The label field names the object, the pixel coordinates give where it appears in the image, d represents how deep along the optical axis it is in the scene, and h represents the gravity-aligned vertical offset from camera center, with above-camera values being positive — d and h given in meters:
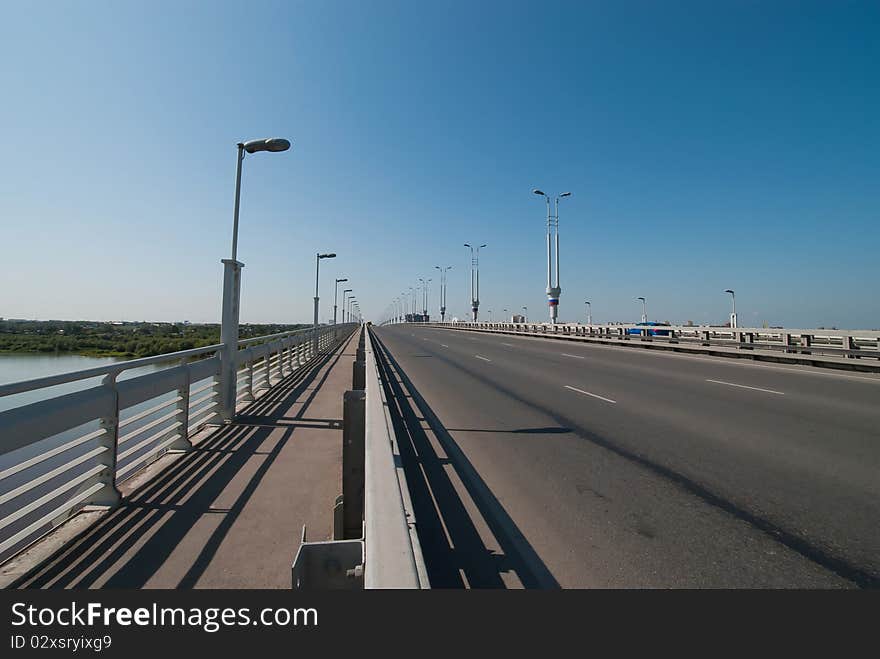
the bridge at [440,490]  2.94 -1.47
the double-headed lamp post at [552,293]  39.47 +4.95
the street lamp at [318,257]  26.49 +5.36
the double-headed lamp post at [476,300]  69.06 +7.35
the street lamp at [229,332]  7.34 +0.18
